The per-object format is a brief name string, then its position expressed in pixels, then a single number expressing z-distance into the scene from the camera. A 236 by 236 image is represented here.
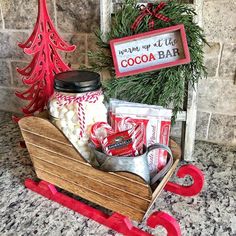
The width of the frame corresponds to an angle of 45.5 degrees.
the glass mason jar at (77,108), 0.62
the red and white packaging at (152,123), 0.68
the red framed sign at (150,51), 0.69
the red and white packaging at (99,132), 0.62
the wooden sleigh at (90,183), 0.55
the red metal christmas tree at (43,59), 0.76
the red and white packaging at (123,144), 0.58
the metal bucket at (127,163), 0.57
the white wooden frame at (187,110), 0.78
